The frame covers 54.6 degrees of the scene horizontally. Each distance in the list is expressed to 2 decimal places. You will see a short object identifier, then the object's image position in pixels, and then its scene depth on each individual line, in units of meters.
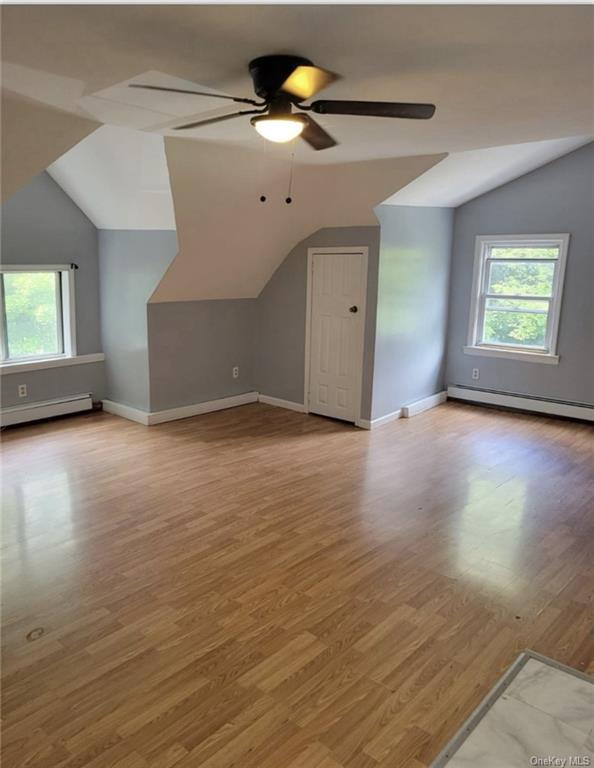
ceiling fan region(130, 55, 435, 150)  2.41
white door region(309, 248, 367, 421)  5.67
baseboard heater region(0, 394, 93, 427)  5.39
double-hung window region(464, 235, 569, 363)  6.01
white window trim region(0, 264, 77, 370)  5.40
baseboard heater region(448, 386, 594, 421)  5.99
